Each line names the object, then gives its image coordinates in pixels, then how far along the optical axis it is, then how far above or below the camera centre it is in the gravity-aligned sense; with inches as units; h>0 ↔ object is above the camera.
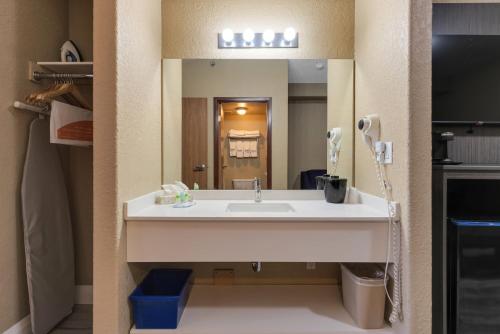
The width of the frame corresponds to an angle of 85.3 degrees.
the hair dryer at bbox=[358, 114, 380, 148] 62.7 +8.4
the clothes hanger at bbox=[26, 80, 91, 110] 68.1 +18.5
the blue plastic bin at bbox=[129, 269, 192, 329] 57.4 -31.5
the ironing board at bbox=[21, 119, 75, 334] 68.4 -19.5
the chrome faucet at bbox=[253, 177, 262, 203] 79.7 -8.2
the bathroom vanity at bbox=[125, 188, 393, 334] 54.6 -15.6
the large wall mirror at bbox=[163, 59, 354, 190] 81.7 +13.3
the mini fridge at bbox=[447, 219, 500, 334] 56.7 -24.2
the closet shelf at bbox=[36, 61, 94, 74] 73.0 +26.9
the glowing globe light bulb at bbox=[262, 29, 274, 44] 80.2 +37.7
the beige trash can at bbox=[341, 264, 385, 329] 58.0 -29.8
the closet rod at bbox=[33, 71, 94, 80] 73.1 +23.8
